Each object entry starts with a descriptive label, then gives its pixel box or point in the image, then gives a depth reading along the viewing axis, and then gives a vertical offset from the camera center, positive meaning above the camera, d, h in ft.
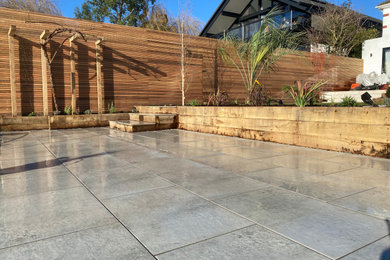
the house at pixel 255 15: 60.29 +23.09
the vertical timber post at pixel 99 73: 33.63 +4.58
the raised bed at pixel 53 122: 28.09 -0.90
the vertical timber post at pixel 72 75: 31.68 +4.13
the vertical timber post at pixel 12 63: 28.32 +4.89
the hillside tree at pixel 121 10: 75.20 +26.93
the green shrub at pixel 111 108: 34.66 +0.52
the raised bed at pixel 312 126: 14.97 -1.01
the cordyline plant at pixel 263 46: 25.22 +5.81
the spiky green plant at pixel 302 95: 18.94 +0.99
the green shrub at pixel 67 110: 31.89 +0.32
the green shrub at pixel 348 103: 19.85 +0.44
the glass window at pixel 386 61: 57.47 +9.55
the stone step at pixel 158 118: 29.22 -0.65
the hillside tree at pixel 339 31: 63.21 +17.54
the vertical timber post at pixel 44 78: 29.68 +3.59
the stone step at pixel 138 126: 27.27 -1.40
